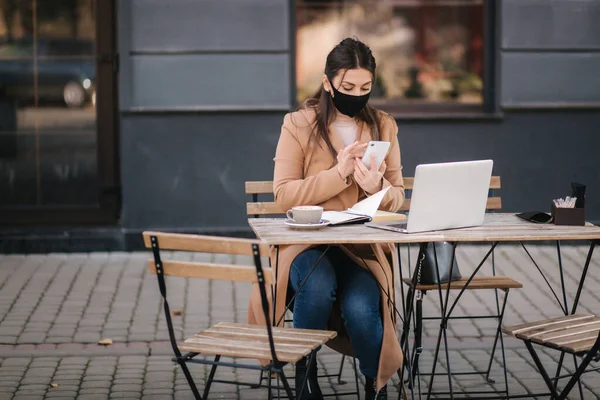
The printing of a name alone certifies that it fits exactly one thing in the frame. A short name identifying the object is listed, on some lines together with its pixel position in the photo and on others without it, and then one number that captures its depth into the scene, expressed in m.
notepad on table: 7.24
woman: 7.27
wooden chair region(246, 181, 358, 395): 8.41
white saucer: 6.97
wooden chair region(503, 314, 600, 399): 6.57
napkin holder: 7.32
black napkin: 7.52
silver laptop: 6.61
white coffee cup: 7.00
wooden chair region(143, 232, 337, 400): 5.94
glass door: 13.95
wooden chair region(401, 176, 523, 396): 7.67
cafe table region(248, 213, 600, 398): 6.59
